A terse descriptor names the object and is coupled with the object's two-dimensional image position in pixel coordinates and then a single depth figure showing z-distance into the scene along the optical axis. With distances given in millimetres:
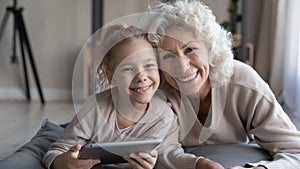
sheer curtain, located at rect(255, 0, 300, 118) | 3582
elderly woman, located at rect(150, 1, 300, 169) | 1432
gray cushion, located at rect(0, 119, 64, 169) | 1536
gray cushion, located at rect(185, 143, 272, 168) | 1533
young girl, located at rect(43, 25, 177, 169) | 1337
